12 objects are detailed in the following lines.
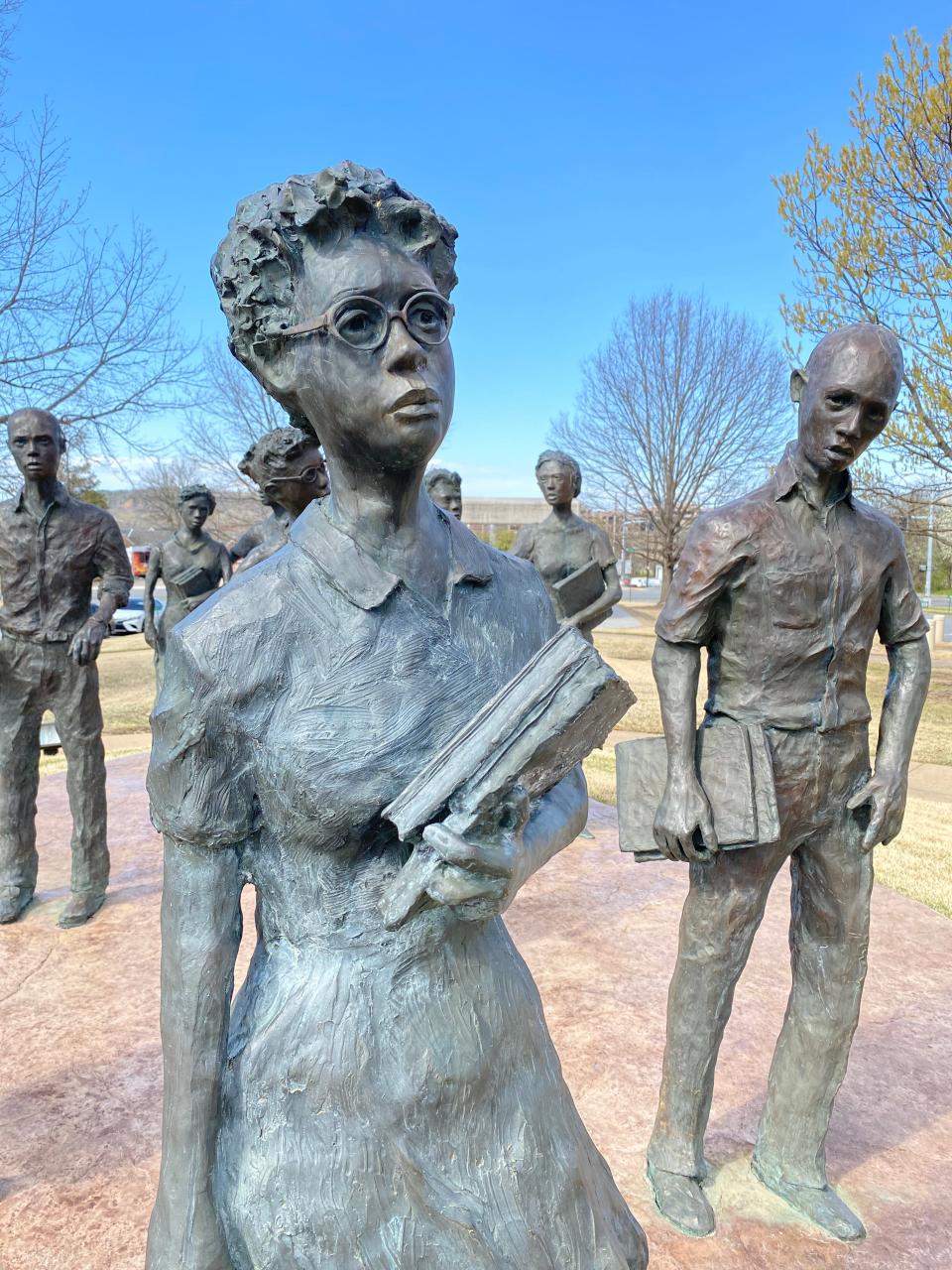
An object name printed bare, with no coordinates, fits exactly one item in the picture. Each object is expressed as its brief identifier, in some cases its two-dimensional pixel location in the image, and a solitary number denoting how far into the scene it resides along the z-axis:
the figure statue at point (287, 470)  4.70
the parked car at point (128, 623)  24.48
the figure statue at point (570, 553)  6.80
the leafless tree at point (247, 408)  19.09
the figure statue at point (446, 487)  7.02
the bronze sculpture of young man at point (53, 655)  5.09
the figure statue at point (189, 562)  7.57
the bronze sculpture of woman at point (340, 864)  1.18
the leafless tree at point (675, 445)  18.20
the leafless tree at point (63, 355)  10.07
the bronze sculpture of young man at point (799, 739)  2.67
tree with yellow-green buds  11.07
